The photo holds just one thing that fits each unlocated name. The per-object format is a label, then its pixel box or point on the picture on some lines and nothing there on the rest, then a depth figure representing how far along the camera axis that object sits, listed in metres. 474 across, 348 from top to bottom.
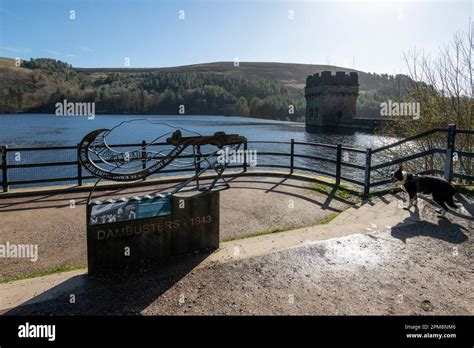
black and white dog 6.59
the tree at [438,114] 11.78
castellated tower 76.38
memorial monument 4.49
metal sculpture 4.64
